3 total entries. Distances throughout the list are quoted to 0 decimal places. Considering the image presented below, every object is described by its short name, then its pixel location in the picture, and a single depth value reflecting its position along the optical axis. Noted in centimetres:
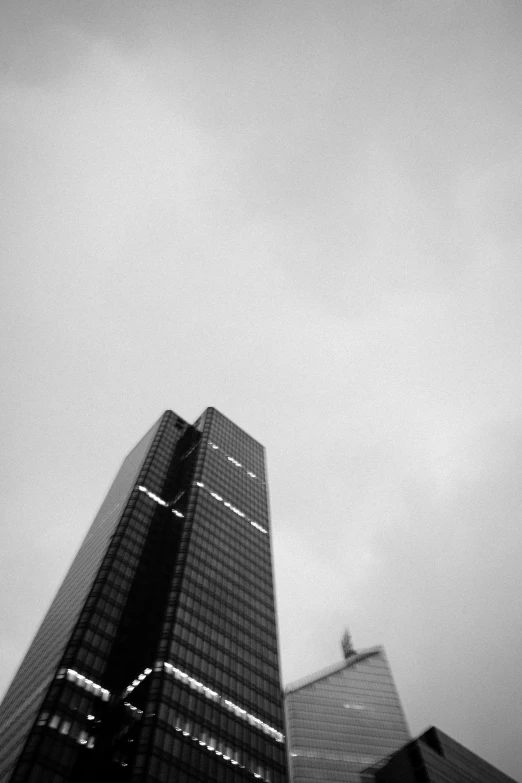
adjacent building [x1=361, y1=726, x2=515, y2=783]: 11731
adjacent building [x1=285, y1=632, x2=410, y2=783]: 13412
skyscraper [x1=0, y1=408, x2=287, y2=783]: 6456
